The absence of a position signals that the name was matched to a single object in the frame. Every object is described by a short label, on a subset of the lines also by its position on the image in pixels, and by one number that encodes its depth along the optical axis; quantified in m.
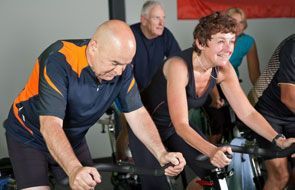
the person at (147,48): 3.60
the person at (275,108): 2.56
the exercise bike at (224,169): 1.92
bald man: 1.69
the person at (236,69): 3.44
